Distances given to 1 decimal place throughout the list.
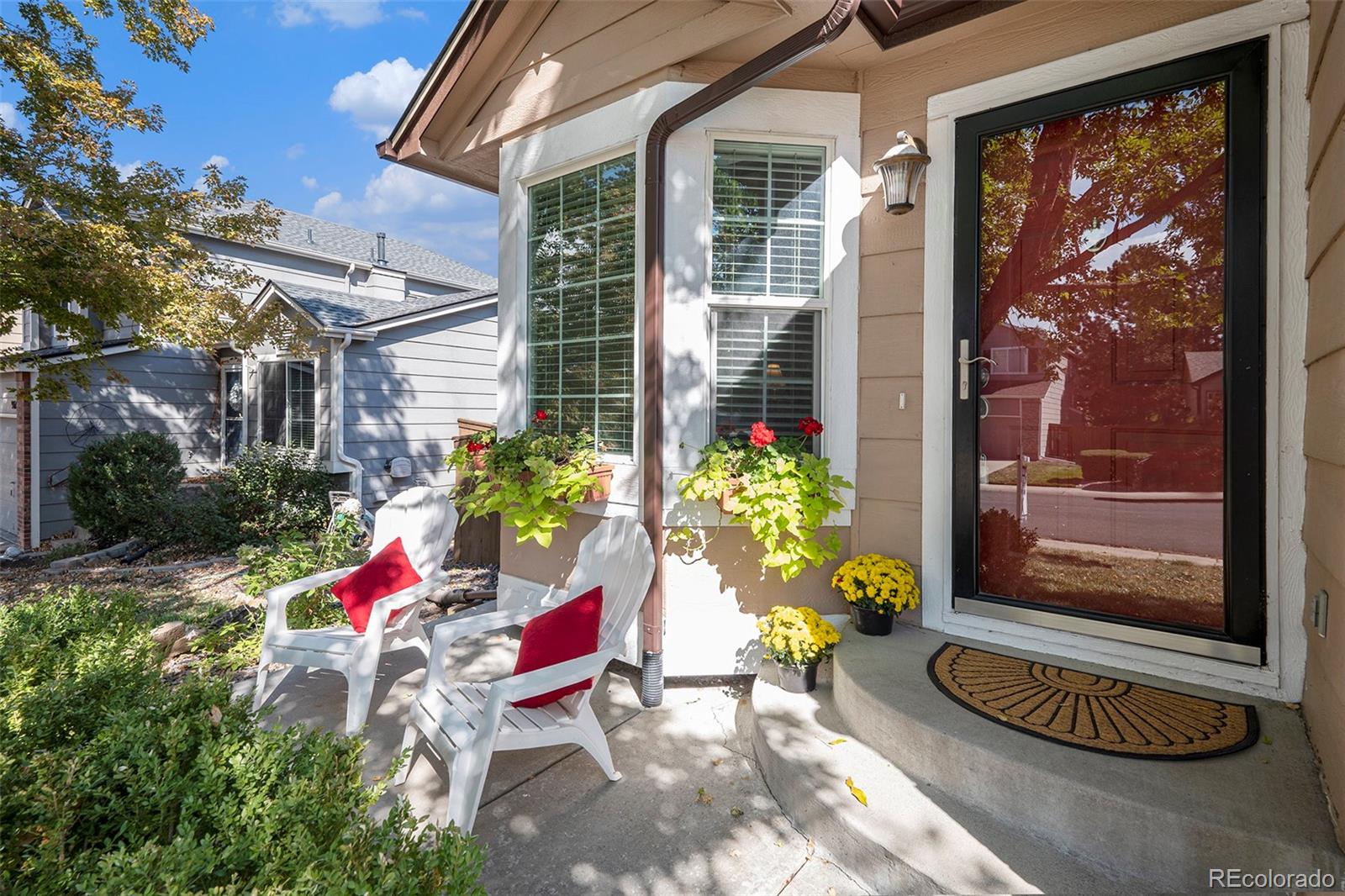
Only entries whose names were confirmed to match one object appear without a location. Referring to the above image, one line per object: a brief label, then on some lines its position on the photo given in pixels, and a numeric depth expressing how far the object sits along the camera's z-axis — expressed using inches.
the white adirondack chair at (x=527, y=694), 78.7
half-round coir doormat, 74.5
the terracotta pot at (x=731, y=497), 111.0
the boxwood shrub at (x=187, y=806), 44.4
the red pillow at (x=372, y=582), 121.3
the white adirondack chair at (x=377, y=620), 104.7
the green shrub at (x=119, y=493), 275.4
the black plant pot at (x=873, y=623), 111.0
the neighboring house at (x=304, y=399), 295.7
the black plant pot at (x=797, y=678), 106.4
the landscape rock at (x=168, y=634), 140.3
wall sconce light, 108.0
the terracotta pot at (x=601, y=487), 124.5
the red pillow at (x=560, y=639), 92.4
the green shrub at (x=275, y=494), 279.1
